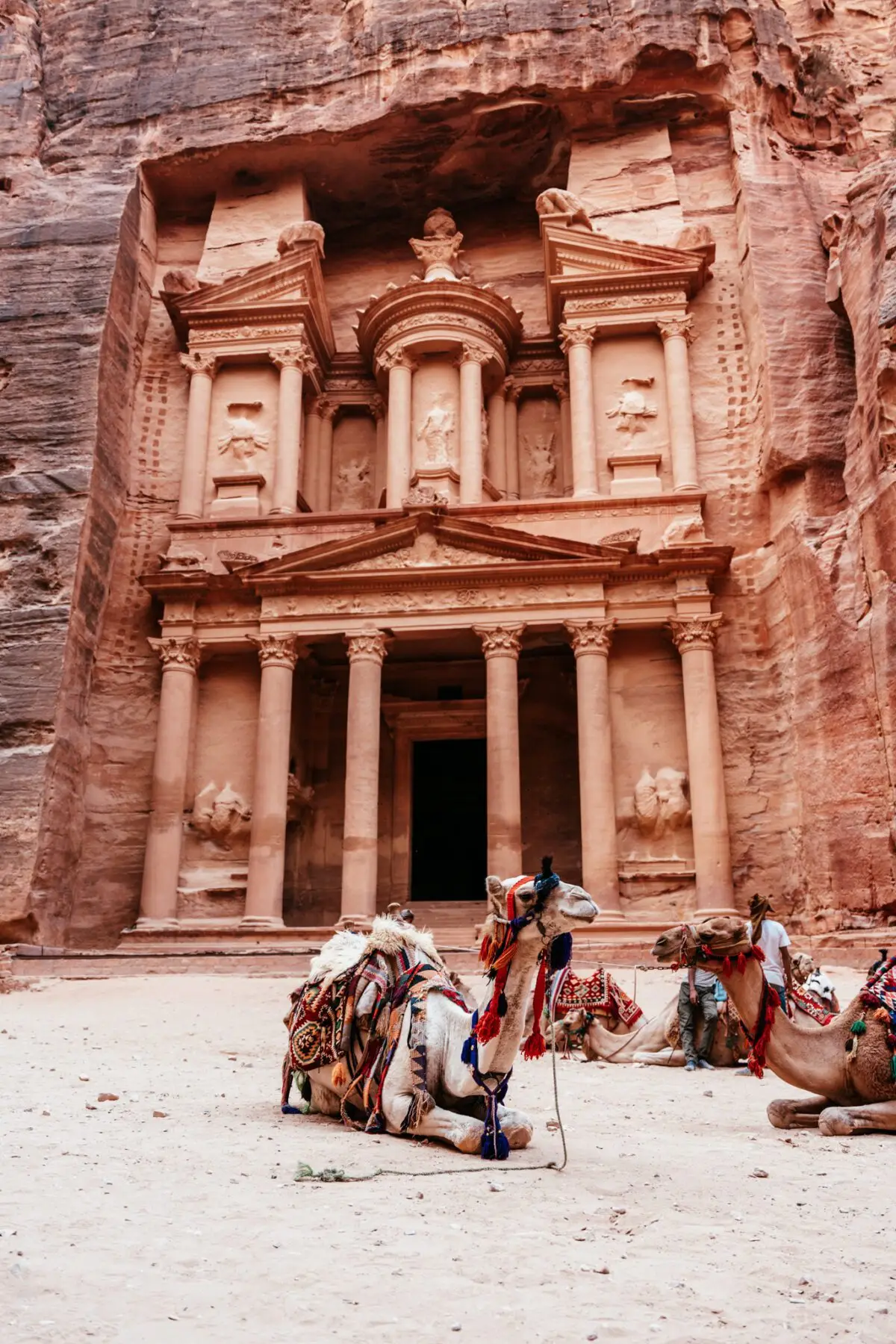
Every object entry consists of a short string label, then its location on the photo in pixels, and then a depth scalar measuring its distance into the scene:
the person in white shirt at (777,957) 9.52
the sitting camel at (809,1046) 6.20
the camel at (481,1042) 5.13
